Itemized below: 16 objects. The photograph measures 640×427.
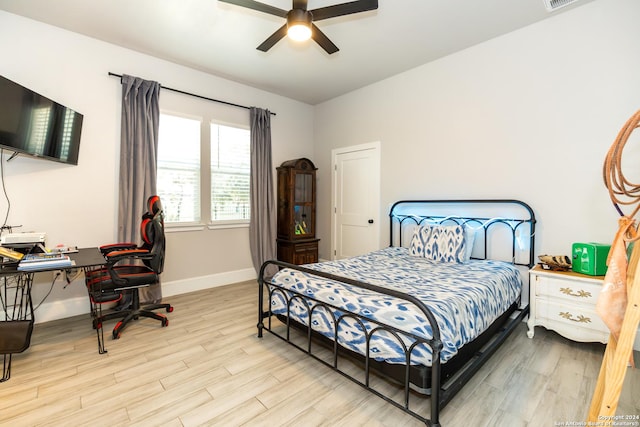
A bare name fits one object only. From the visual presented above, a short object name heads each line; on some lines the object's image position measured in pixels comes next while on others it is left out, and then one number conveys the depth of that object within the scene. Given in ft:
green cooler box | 7.66
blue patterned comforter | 5.59
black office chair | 8.61
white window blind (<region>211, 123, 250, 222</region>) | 13.87
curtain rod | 11.06
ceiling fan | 7.04
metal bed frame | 5.04
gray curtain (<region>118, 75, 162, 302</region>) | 11.06
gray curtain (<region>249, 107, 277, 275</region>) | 14.80
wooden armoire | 15.28
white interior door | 14.64
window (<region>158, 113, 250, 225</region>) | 12.50
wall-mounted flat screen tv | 7.64
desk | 6.73
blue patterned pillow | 10.18
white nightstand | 7.59
